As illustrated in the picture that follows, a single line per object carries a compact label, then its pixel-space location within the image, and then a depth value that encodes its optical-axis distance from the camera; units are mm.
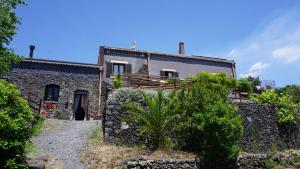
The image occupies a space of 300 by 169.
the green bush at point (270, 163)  8595
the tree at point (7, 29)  8338
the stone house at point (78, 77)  15416
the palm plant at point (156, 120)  7681
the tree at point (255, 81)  14775
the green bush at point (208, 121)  7687
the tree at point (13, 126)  5291
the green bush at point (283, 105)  10633
